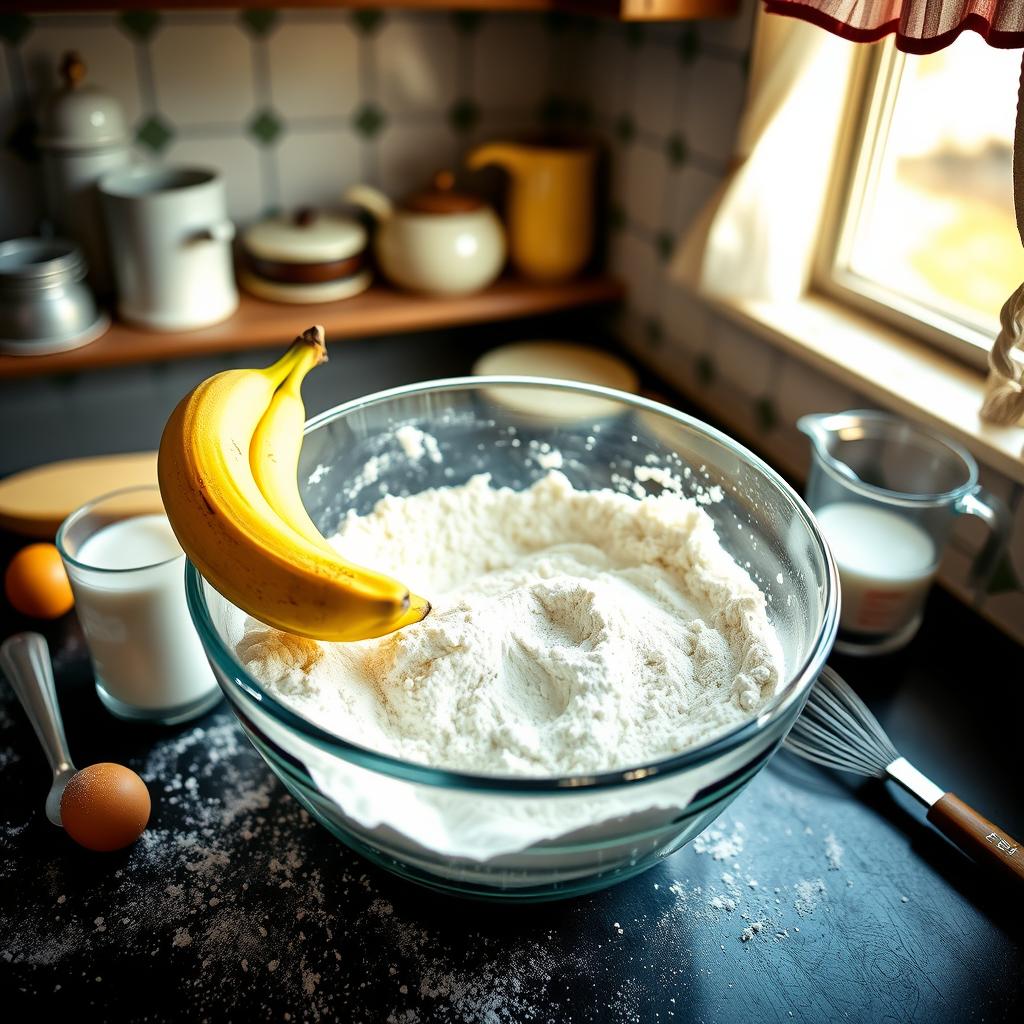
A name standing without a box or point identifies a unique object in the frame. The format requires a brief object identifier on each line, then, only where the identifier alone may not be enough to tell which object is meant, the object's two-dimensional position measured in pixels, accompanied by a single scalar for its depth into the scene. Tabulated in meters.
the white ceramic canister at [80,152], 1.20
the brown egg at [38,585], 0.85
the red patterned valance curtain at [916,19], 0.70
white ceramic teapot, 1.38
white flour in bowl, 0.58
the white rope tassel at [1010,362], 0.74
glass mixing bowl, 0.49
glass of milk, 0.70
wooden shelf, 1.25
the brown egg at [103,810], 0.64
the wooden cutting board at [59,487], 0.97
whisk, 0.64
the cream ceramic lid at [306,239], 1.35
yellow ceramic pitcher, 1.40
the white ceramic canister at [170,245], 1.22
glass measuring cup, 0.83
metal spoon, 0.70
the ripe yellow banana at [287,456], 0.63
